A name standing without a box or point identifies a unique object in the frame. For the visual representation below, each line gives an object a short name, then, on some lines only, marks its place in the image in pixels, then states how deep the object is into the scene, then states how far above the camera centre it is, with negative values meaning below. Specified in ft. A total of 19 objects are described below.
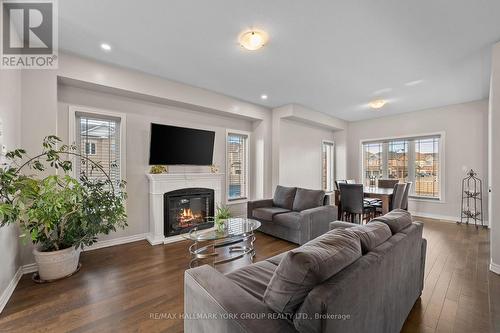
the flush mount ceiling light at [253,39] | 8.14 +4.81
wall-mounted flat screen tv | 12.80 +1.19
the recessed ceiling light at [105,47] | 9.09 +4.99
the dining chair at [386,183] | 18.09 -1.47
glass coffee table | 9.11 -4.02
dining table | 14.01 -2.00
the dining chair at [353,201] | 14.01 -2.37
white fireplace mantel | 12.15 -1.60
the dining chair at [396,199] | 14.20 -2.23
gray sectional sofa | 3.29 -2.24
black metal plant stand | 15.86 -2.46
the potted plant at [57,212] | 7.09 -1.79
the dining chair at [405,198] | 15.72 -2.37
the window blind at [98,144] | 11.11 +1.07
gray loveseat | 11.78 -2.83
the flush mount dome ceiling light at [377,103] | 15.11 +4.35
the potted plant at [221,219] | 9.76 -2.55
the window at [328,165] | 23.12 -0.02
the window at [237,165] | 16.81 -0.01
